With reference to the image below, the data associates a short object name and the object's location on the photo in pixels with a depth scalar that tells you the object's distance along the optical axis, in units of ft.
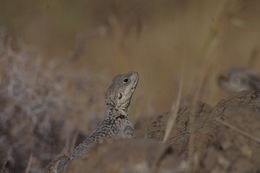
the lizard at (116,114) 29.04
